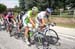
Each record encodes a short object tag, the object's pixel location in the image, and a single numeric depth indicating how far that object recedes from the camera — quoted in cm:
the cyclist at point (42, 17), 423
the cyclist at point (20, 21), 526
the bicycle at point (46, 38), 391
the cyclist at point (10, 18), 616
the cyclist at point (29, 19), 414
